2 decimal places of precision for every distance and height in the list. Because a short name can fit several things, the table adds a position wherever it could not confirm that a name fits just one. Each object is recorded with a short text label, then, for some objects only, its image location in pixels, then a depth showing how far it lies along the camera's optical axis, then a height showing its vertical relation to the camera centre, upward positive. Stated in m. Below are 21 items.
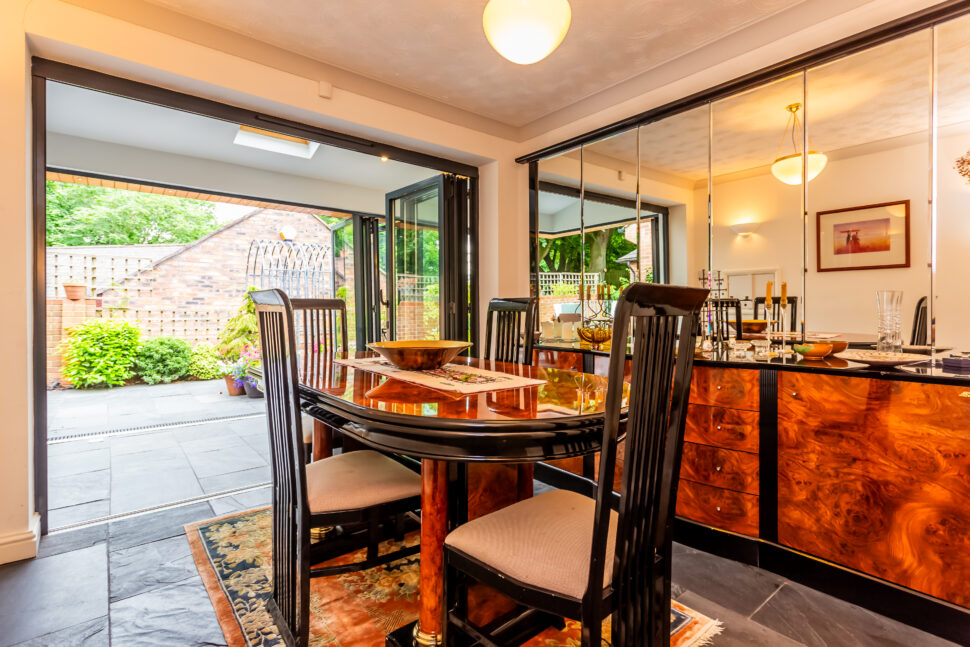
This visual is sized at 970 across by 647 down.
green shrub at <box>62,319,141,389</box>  5.92 -0.43
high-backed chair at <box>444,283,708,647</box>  0.91 -0.51
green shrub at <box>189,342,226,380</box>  6.90 -0.66
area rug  1.46 -1.00
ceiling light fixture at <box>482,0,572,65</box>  1.53 +1.01
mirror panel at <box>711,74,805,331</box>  2.21 +0.61
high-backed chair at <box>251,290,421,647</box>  1.28 -0.53
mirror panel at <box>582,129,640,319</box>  2.98 +0.68
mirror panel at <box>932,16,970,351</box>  1.75 +0.52
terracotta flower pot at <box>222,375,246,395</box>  5.62 -0.82
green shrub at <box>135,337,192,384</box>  6.49 -0.56
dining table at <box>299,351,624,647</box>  1.05 -0.27
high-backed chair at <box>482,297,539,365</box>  2.27 -0.05
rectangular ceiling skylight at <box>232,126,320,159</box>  3.90 +1.58
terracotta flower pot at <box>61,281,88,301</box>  6.08 +0.41
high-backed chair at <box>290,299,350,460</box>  2.02 -0.12
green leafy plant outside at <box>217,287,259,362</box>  5.86 -0.16
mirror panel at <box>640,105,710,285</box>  2.59 +0.75
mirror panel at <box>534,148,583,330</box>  3.41 +0.67
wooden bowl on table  1.66 -0.13
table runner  1.48 -0.21
